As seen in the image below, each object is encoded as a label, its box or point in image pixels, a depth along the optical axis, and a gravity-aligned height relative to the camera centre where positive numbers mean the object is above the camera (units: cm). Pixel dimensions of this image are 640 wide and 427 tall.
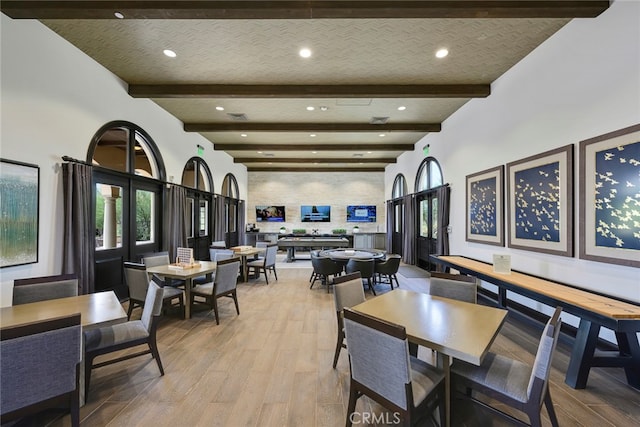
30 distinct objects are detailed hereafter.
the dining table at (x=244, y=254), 562 -88
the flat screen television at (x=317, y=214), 1123 +4
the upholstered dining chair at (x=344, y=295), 249 -82
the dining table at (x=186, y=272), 349 -82
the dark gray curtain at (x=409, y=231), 767 -51
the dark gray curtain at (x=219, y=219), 776 -13
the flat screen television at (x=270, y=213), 1123 +9
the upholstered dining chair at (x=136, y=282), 319 -87
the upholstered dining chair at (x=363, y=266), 462 -96
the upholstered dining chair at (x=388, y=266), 488 -101
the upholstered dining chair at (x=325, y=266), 489 -100
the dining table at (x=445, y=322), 152 -80
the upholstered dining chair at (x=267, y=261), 568 -107
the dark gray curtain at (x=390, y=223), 1005 -34
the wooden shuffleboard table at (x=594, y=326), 192 -88
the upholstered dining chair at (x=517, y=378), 142 -108
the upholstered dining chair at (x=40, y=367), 136 -87
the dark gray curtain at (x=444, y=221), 559 -15
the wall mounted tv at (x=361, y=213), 1124 +7
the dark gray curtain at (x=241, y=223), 1000 -32
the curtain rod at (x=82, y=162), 315 +72
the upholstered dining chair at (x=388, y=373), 140 -97
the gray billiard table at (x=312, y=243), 812 -92
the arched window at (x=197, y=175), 650 +112
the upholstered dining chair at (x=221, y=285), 353 -104
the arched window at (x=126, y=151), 387 +115
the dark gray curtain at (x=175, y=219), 546 -9
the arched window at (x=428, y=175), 635 +108
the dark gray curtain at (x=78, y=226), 316 -13
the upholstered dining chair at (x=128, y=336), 210 -109
